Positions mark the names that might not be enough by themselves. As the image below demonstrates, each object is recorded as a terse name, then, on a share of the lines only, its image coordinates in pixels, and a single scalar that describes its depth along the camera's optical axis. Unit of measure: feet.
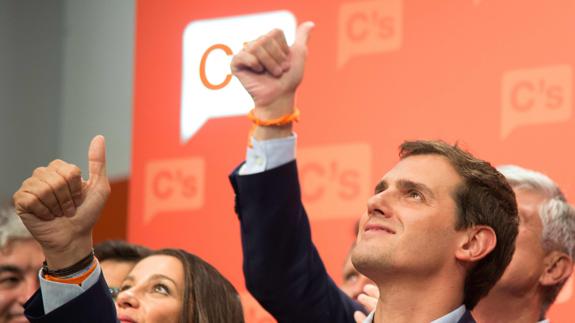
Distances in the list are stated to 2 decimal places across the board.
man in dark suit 14.96
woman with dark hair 19.57
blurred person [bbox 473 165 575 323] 19.43
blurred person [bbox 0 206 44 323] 20.93
